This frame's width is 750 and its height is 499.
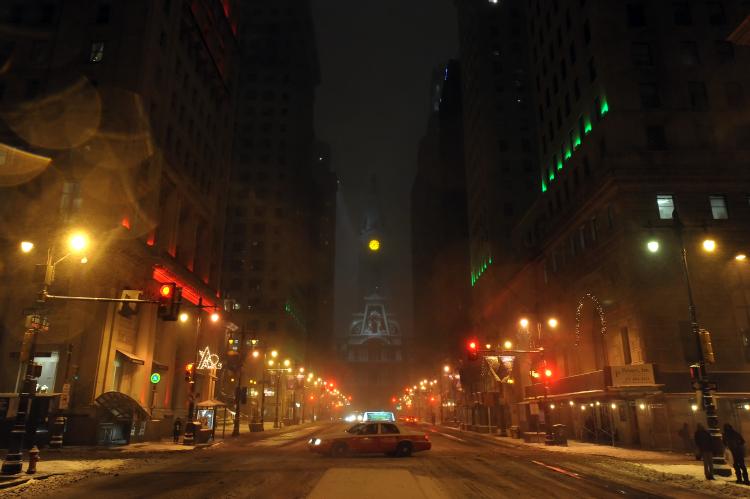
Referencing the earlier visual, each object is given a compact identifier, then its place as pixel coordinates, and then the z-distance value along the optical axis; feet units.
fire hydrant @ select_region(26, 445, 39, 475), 62.75
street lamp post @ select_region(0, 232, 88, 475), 59.31
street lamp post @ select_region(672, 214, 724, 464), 64.28
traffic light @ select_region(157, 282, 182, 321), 69.10
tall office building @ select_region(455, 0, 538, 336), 268.41
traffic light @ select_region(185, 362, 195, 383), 113.39
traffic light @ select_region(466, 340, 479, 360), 100.76
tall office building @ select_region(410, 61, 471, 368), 424.87
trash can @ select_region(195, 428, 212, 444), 111.45
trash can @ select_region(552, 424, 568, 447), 122.42
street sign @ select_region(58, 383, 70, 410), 100.22
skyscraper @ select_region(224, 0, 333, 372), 373.81
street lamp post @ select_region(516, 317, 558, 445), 123.34
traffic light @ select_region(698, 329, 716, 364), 71.10
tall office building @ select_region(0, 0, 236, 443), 117.29
